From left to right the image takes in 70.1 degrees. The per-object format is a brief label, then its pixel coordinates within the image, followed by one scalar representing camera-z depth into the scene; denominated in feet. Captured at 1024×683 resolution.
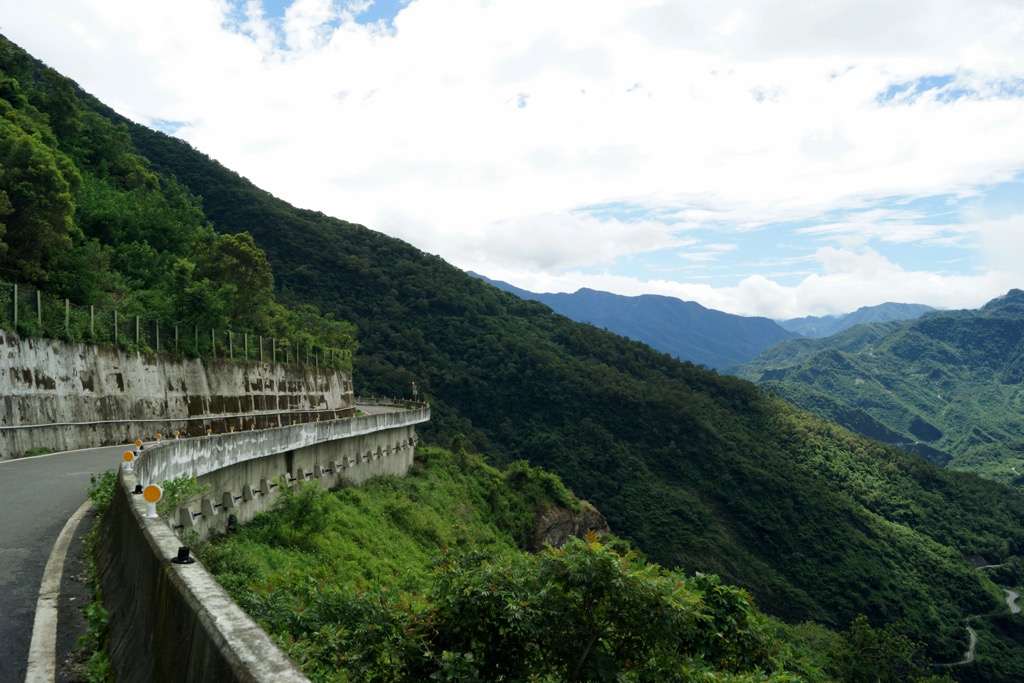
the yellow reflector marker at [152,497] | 23.85
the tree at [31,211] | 99.19
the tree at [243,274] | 155.53
